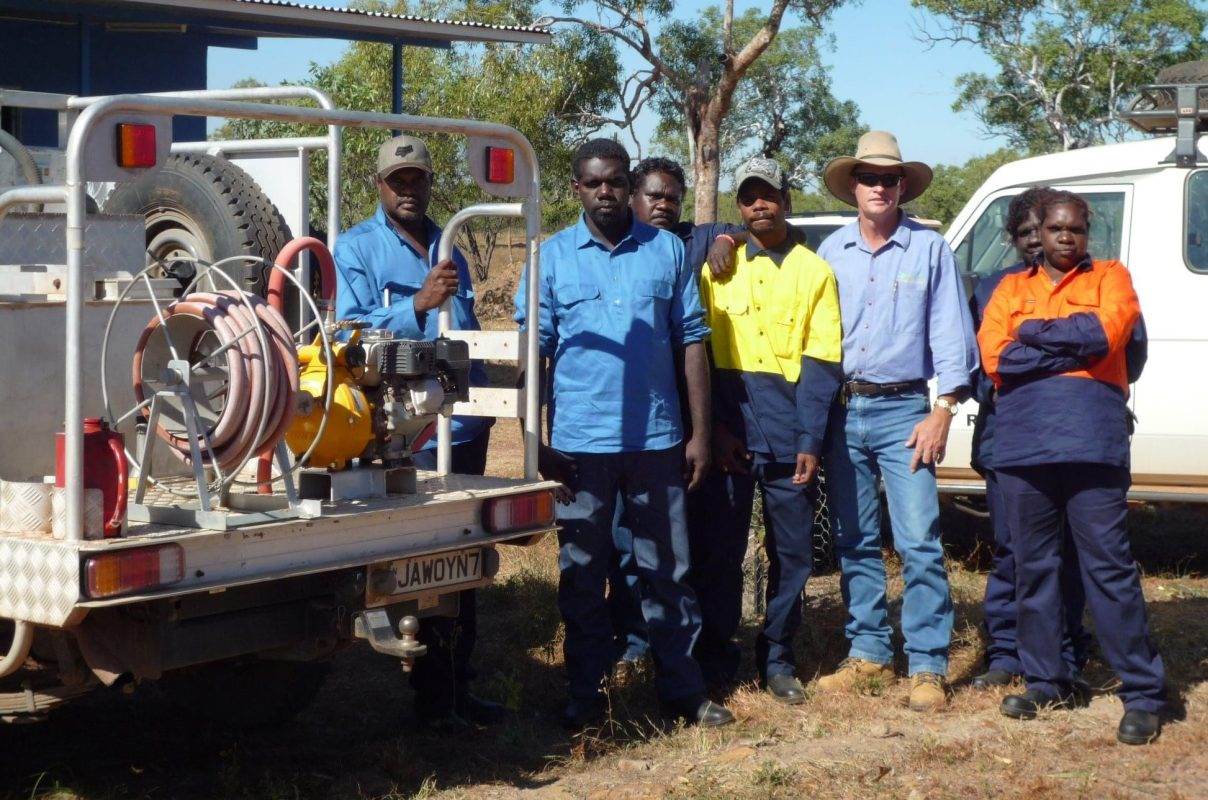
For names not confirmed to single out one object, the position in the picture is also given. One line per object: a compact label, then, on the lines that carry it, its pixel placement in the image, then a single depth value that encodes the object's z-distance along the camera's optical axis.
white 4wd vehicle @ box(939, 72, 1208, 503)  7.27
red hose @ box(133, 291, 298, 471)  3.88
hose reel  3.87
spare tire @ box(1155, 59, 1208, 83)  8.44
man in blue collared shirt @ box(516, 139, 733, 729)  5.02
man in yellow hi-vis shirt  5.38
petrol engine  4.24
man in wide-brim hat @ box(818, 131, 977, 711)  5.36
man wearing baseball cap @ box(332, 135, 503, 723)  4.94
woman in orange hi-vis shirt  5.02
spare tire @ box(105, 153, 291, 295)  5.47
